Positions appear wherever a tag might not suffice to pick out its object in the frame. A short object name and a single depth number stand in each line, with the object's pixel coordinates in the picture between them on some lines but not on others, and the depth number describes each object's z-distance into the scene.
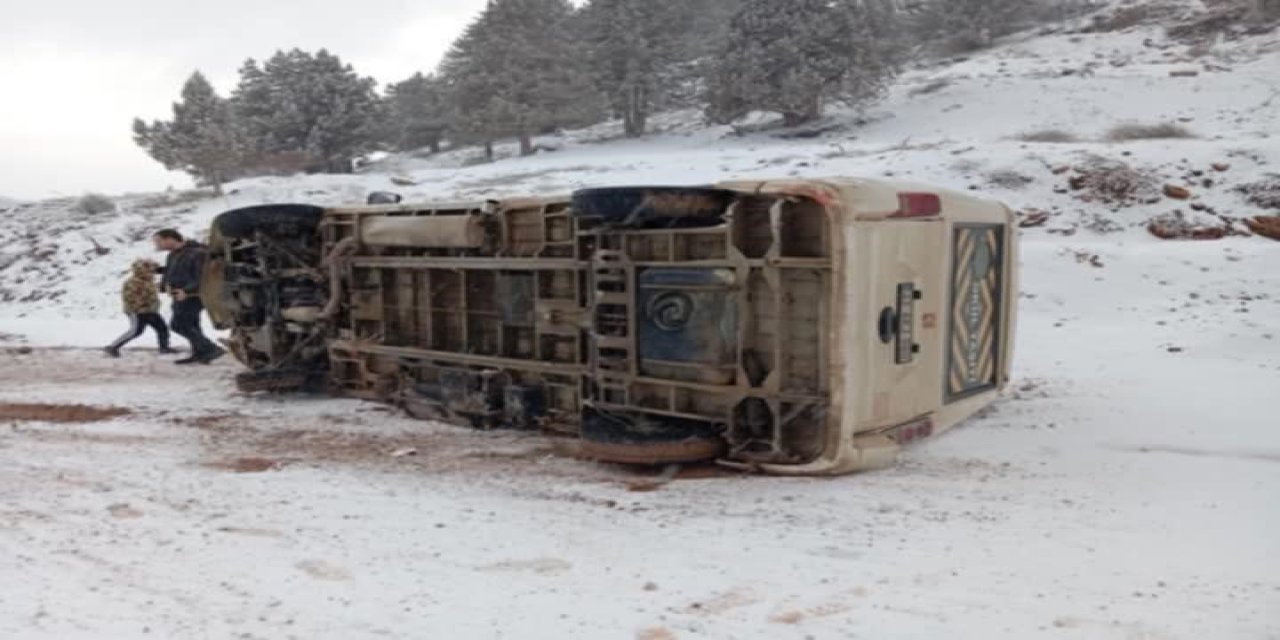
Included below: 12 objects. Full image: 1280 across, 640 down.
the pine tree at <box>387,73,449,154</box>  40.94
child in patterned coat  12.60
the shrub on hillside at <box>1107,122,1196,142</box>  22.28
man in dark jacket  11.82
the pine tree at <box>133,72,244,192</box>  31.27
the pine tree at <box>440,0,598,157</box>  35.38
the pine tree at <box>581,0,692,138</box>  36.09
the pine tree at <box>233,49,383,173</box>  34.66
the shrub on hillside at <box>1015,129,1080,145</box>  23.92
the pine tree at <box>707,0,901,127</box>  31.66
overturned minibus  6.30
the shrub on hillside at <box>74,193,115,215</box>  25.91
